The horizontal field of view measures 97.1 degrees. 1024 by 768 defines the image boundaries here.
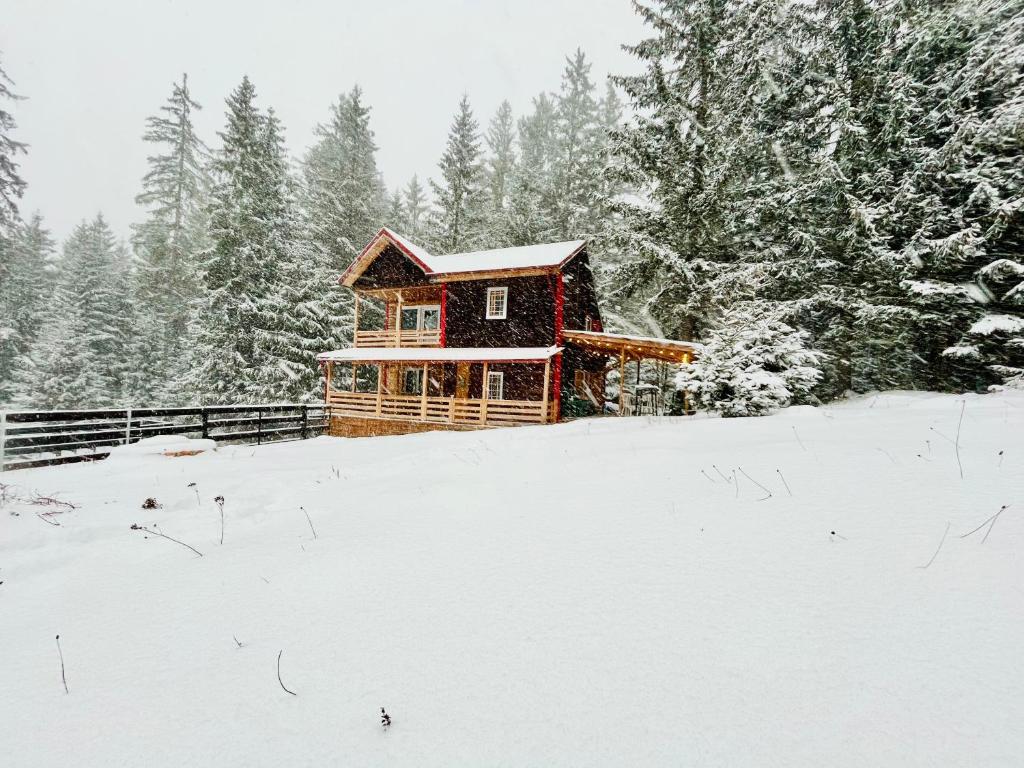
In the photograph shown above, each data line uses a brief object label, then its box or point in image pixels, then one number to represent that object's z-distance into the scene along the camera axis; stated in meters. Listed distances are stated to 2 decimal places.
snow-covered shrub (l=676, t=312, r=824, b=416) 10.41
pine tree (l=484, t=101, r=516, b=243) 27.25
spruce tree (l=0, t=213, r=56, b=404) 32.38
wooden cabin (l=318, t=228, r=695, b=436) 17.27
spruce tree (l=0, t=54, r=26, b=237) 17.95
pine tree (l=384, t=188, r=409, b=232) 30.86
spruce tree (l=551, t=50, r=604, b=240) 27.05
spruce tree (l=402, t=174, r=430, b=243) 40.47
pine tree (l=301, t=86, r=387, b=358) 24.17
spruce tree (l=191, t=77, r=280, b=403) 21.23
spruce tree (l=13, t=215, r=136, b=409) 26.00
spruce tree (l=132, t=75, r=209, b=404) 27.94
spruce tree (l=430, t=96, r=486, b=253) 28.12
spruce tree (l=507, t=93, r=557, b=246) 25.91
